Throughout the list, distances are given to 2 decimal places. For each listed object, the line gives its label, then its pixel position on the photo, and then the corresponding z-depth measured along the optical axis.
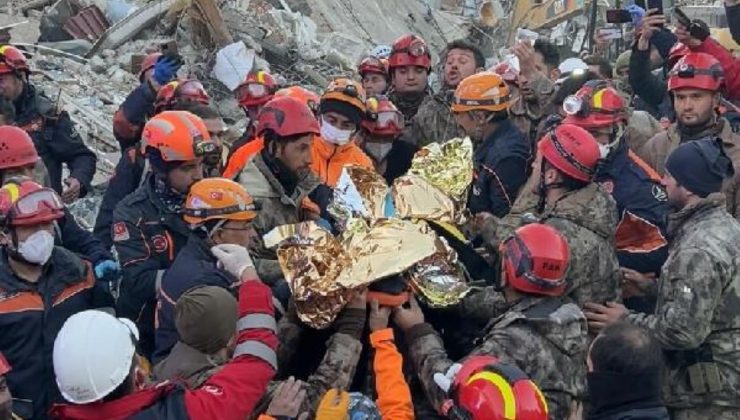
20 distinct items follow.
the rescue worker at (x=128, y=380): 3.62
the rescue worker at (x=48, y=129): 7.86
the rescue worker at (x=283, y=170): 5.73
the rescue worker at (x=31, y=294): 5.01
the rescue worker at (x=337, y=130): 6.74
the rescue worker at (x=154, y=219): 5.75
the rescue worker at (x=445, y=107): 7.98
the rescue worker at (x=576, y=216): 5.16
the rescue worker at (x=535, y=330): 4.48
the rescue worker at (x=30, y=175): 6.32
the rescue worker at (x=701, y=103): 6.65
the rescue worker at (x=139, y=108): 8.13
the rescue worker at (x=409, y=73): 8.22
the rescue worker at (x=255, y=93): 8.27
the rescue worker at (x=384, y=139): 7.46
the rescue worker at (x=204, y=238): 4.78
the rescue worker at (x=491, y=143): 6.81
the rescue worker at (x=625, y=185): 5.76
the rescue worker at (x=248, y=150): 6.20
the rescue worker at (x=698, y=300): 4.88
